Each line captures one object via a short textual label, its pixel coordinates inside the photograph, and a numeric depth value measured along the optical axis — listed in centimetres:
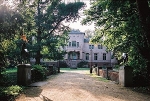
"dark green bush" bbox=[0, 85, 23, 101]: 802
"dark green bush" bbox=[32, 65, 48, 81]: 1639
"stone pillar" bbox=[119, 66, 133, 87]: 1373
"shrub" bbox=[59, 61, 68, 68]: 5872
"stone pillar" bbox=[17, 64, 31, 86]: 1279
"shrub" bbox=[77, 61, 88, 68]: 5962
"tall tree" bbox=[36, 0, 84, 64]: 3089
